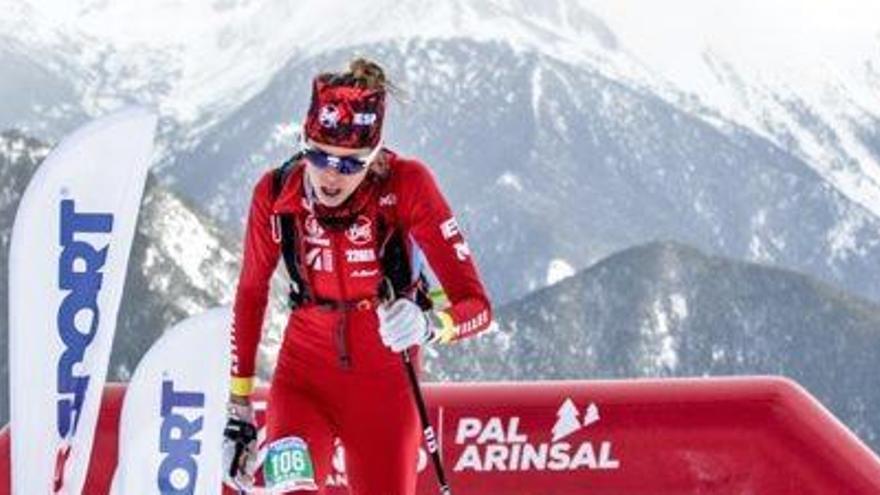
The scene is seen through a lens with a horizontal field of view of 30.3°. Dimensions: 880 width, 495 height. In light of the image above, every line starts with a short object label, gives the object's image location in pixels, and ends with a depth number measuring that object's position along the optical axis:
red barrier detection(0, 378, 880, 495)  15.20
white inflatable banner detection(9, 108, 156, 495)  11.45
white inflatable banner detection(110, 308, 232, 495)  13.38
